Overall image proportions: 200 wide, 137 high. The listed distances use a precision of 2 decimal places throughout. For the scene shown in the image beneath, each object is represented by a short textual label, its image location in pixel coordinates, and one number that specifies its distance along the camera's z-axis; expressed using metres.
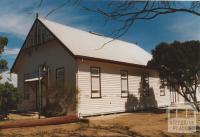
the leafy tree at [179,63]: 21.23
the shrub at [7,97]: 17.00
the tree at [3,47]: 16.78
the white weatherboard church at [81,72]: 18.75
